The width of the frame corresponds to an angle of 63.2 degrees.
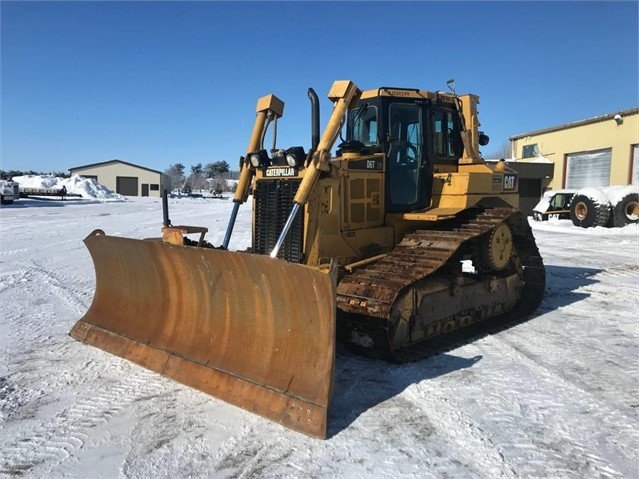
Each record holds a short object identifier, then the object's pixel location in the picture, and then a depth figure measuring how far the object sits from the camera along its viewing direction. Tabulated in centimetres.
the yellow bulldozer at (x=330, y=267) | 402
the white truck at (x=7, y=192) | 3085
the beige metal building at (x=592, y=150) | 2628
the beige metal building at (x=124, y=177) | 6406
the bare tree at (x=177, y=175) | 9445
